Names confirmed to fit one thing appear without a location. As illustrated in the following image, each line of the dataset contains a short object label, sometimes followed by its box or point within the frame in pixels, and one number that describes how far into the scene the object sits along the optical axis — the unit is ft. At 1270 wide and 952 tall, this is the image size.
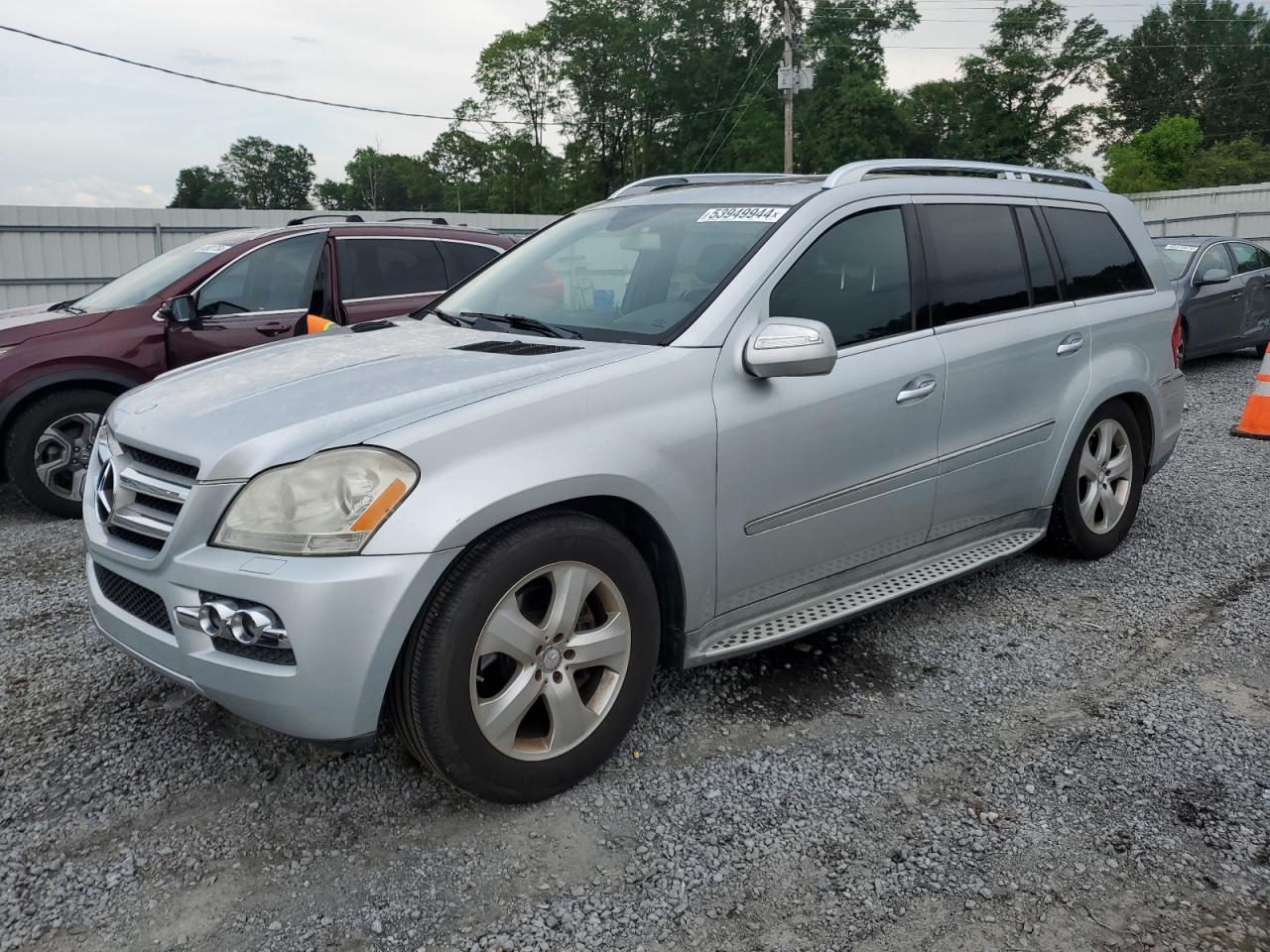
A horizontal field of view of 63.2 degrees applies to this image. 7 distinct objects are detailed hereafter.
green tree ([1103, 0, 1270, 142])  239.91
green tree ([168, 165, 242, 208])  287.69
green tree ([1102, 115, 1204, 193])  194.39
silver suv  8.27
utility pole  91.30
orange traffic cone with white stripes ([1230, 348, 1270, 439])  25.96
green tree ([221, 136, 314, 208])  296.30
